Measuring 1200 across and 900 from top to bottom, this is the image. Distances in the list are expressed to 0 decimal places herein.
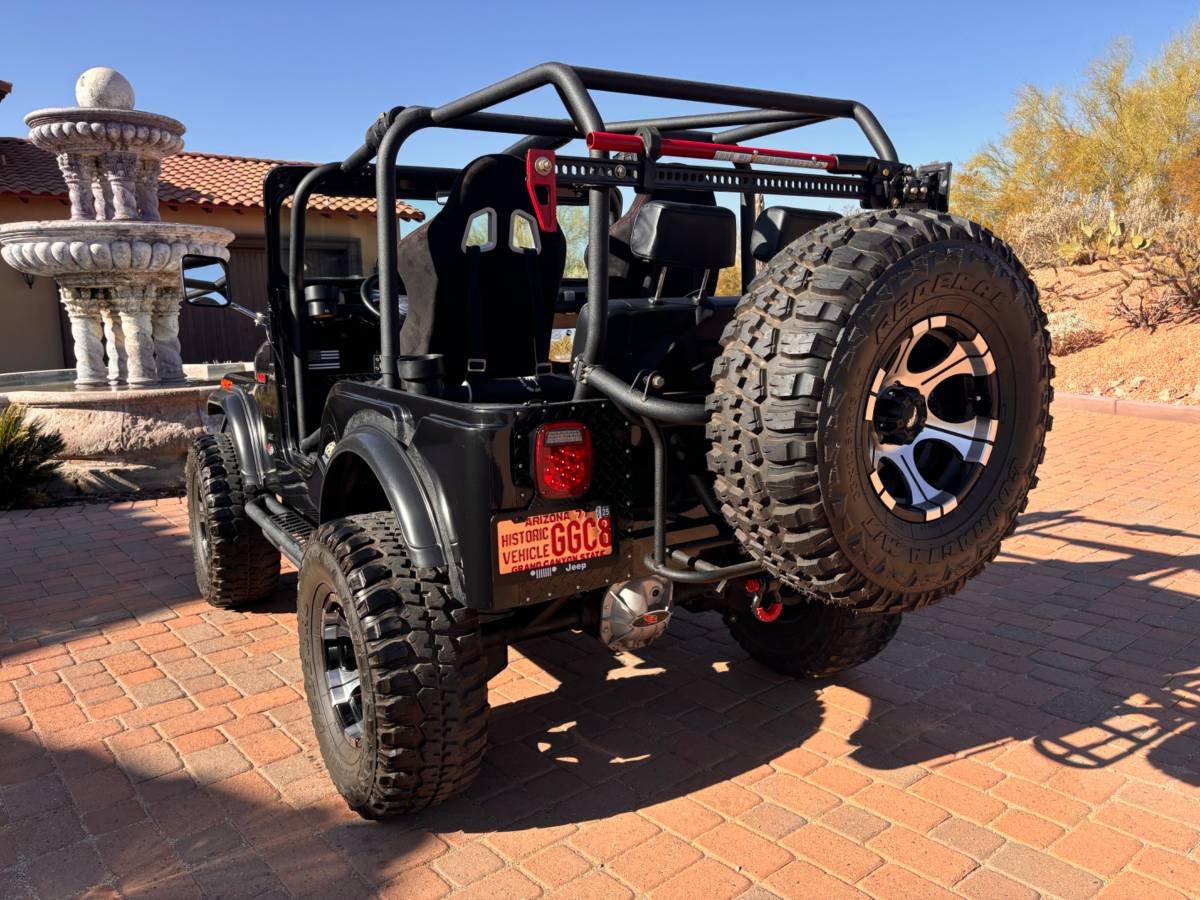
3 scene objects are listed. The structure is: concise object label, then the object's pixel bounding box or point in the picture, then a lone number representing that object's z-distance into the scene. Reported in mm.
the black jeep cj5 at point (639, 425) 2123
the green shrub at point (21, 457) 7246
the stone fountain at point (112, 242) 8164
